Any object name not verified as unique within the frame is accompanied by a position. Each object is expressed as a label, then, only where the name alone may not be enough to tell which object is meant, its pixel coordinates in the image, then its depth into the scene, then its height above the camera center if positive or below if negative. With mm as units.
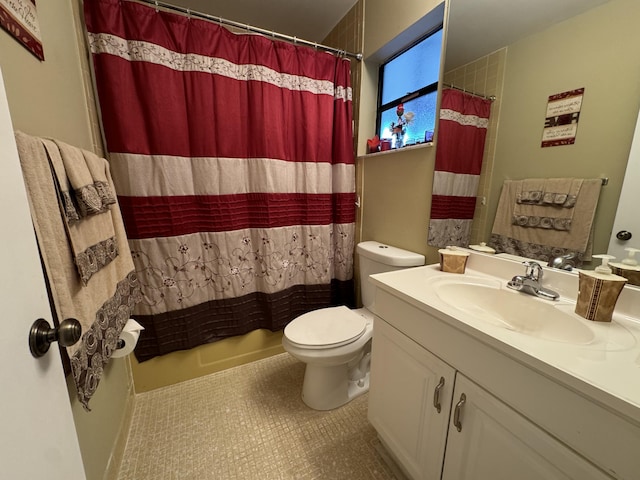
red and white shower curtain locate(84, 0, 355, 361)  1257 +121
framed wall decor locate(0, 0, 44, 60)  660 +452
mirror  785 +378
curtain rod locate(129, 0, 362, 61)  1270 +886
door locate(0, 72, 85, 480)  393 -288
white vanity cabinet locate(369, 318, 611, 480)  581 -670
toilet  1272 -772
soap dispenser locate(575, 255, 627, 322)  726 -298
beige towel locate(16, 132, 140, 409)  610 -282
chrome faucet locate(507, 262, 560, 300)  904 -344
